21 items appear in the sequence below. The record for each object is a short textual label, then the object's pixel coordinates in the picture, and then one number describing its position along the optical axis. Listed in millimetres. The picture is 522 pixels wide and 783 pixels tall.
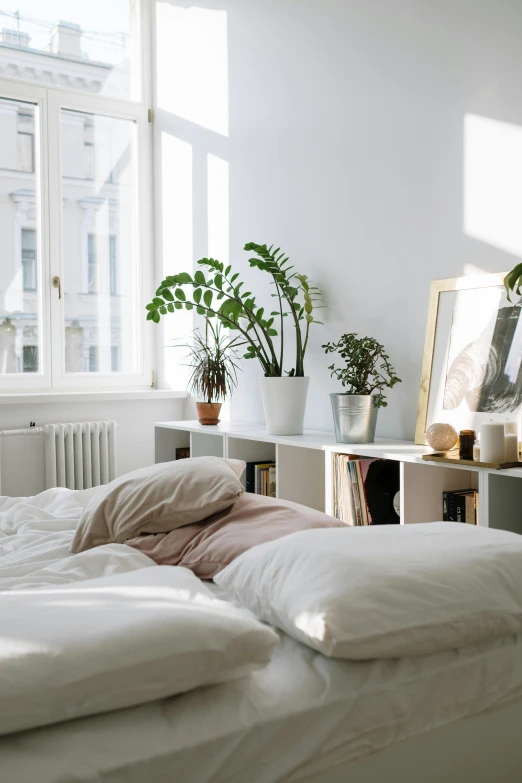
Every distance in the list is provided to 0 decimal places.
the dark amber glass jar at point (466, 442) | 2275
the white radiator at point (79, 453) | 3957
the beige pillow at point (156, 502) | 1876
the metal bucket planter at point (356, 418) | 2729
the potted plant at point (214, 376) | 3615
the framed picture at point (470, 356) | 2398
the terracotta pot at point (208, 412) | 3596
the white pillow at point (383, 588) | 1175
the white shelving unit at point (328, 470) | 2170
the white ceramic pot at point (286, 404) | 3055
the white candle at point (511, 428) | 2191
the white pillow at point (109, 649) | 960
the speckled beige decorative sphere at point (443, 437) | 2396
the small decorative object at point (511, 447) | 2139
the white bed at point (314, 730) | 955
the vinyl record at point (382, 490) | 2623
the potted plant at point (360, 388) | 2734
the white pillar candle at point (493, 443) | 2131
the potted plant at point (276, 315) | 3062
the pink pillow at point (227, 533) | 1690
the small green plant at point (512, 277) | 2068
